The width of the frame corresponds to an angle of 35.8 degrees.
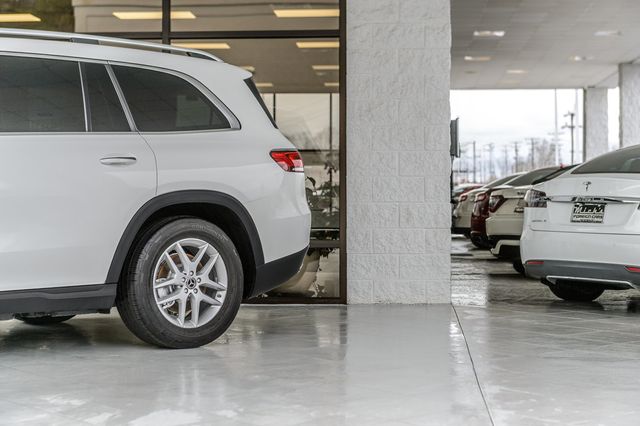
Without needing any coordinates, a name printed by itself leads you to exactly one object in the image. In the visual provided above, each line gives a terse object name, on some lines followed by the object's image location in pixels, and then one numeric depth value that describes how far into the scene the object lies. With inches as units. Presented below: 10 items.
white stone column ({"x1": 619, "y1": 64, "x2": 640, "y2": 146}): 1210.0
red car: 531.8
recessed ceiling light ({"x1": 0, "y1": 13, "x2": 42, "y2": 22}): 351.6
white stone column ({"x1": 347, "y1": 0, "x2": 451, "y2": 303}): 354.6
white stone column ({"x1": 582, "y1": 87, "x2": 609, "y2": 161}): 1449.3
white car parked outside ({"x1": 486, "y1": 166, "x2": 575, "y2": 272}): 476.4
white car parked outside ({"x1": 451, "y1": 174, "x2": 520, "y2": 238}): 708.7
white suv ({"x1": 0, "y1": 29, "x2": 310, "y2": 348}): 224.7
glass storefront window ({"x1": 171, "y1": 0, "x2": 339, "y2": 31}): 352.8
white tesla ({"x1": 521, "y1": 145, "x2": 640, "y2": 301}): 310.5
